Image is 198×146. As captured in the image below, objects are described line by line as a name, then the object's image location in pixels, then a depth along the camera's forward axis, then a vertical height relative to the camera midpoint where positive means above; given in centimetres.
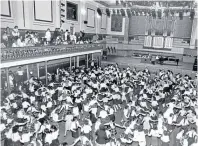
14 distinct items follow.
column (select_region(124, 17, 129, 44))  2857 +186
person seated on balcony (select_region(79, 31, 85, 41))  2050 +72
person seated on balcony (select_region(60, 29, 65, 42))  1624 +64
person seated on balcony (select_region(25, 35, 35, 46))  1219 +2
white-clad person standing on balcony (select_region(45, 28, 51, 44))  1506 +49
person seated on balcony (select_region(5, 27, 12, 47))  1160 +35
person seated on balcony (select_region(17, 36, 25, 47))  1162 -8
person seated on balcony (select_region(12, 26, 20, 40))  1207 +55
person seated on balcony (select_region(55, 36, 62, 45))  1489 +18
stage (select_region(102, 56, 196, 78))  2060 -250
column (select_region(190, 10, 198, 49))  2552 +127
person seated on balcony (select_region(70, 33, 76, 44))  1714 +42
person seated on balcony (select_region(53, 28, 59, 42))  1605 +70
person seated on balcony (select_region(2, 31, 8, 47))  1142 +9
